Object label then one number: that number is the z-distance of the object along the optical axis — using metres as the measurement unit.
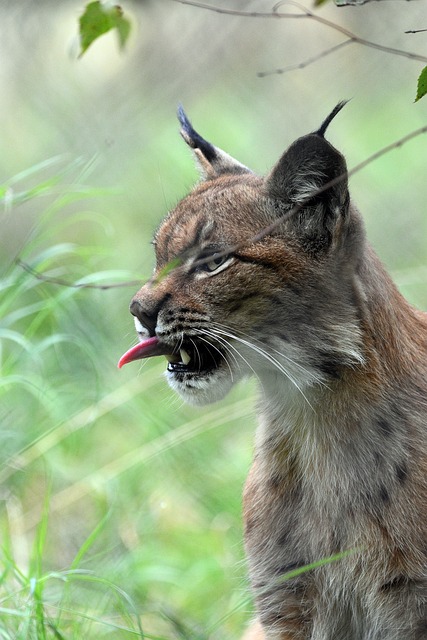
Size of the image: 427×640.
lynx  6.70
